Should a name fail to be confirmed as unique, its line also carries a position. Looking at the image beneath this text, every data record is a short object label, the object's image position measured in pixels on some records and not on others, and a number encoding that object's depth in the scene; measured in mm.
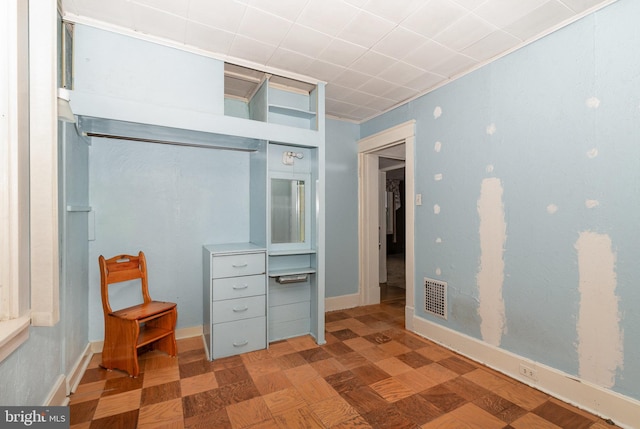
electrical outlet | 2107
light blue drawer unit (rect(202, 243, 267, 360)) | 2488
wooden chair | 2205
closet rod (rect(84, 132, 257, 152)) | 2417
